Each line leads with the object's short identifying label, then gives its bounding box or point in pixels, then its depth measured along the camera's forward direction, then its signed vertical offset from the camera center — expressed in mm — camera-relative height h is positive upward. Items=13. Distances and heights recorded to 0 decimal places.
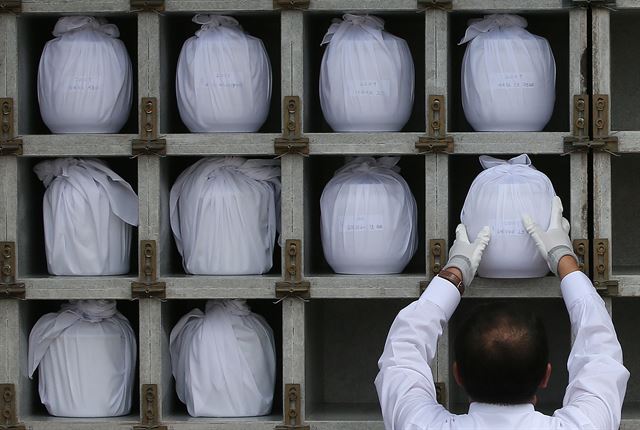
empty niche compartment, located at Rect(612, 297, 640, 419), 7191 -372
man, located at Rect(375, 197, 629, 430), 4195 -302
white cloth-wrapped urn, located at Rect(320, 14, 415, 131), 6363 +392
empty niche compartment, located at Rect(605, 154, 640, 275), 7219 +17
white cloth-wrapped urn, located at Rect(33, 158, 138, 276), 6543 +4
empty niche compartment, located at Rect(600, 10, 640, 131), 7207 +463
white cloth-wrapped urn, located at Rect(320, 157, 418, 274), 6402 -22
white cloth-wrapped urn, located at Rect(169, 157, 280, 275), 6496 +5
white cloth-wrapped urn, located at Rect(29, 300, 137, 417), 6531 -421
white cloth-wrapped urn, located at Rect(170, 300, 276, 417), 6484 -422
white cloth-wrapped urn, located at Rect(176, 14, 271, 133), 6434 +392
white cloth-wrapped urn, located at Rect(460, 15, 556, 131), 6285 +380
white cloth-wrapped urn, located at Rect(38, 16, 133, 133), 6496 +398
